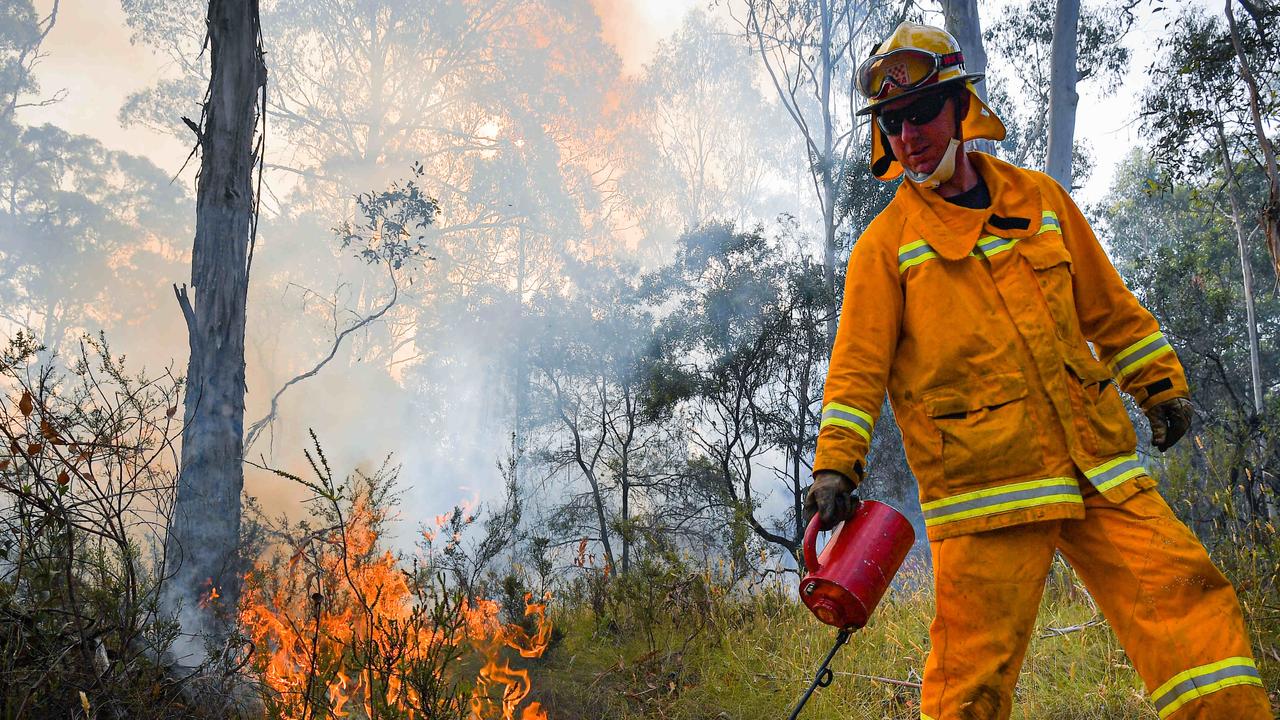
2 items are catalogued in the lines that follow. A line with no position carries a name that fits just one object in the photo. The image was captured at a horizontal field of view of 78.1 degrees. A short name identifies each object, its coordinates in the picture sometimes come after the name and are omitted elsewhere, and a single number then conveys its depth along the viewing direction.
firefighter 1.79
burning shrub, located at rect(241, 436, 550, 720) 2.54
